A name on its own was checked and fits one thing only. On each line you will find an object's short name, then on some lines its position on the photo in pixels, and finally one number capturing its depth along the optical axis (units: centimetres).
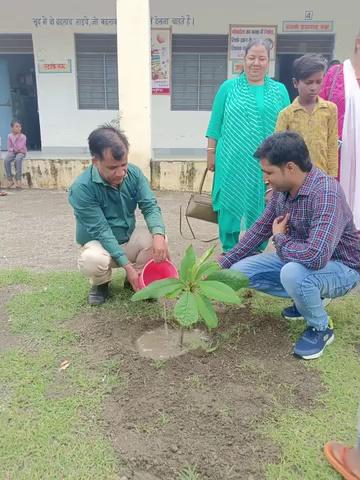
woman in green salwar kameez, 324
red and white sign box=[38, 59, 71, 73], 809
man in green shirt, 272
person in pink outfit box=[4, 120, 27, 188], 717
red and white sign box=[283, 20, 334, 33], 779
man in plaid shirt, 230
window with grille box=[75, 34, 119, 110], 802
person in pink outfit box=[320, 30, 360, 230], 316
